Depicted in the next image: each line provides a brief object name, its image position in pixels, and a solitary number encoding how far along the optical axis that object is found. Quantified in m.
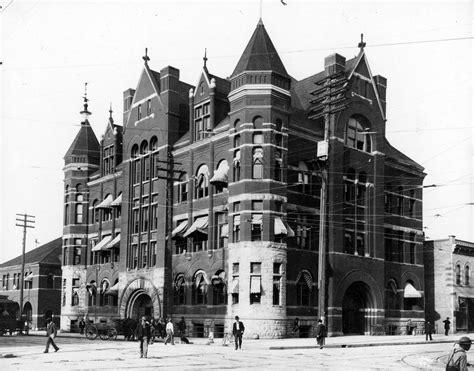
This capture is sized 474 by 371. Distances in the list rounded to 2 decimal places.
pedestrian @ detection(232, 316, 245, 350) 29.23
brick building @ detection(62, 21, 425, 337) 40.47
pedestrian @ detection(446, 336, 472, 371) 10.31
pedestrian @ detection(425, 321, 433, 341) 38.59
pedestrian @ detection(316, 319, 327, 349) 30.50
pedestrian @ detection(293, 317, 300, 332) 40.35
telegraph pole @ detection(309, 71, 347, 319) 34.50
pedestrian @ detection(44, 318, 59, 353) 26.31
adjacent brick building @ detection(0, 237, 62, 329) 71.50
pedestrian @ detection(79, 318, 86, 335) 52.29
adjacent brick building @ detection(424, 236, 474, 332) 53.84
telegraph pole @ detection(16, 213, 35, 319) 61.95
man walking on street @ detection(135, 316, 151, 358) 23.83
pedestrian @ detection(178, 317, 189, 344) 34.53
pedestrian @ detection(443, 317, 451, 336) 47.09
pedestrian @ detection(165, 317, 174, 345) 32.03
